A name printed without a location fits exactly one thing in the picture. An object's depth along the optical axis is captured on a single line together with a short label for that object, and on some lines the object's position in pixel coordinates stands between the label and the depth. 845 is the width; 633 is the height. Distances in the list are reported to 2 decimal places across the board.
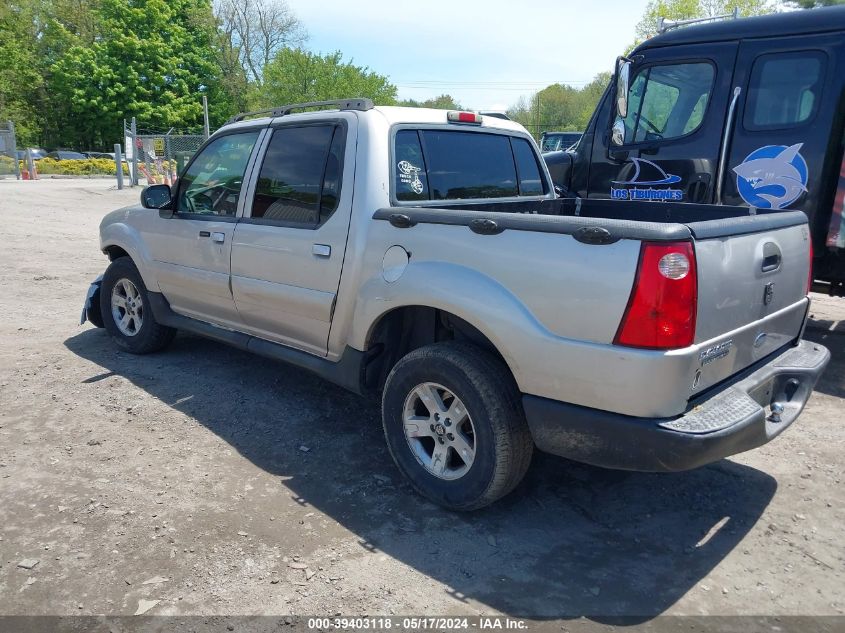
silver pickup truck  2.62
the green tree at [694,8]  27.52
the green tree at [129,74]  44.38
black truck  5.43
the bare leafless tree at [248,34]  51.72
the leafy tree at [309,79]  40.03
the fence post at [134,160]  22.05
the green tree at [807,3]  24.14
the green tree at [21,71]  44.88
